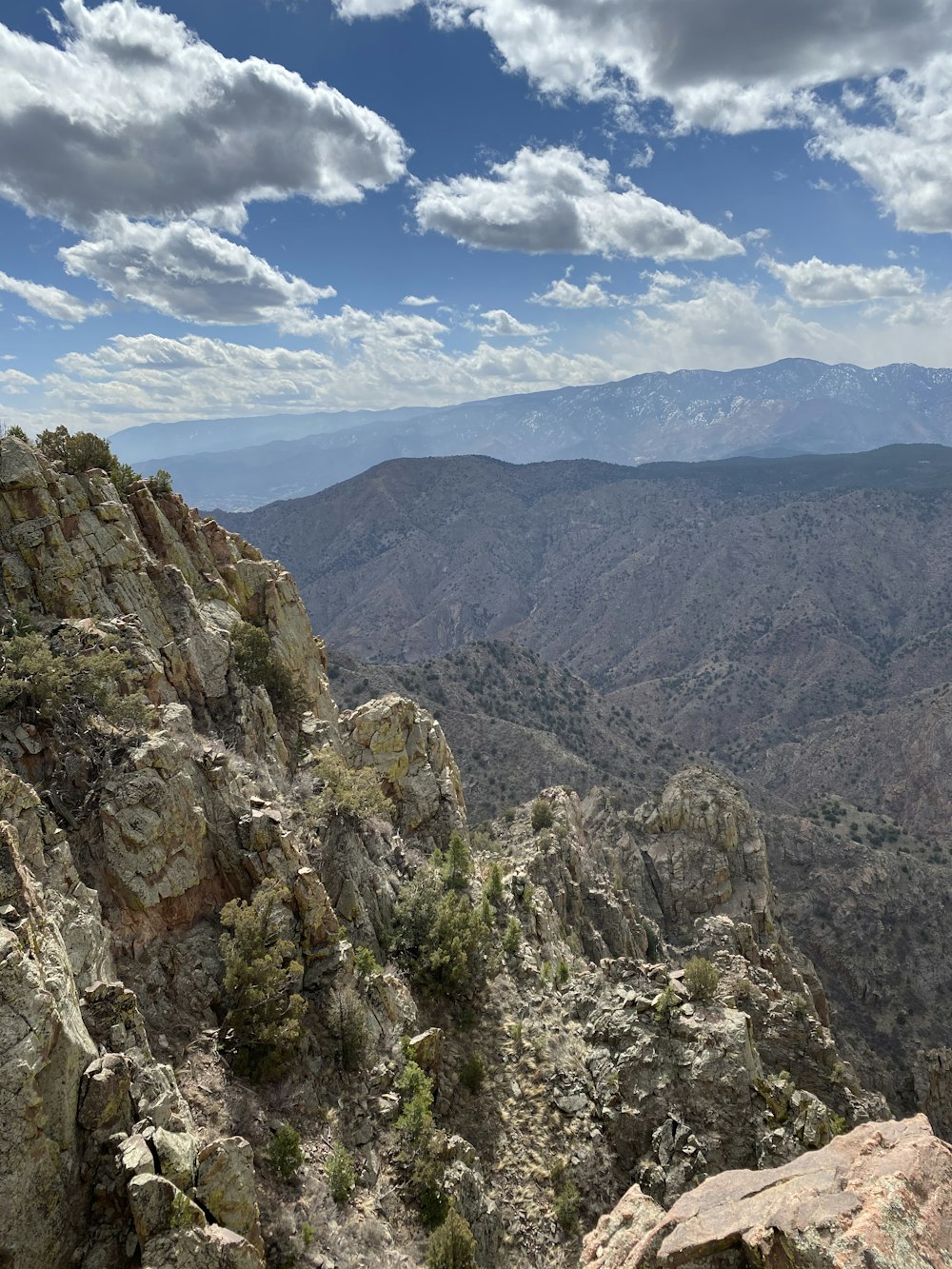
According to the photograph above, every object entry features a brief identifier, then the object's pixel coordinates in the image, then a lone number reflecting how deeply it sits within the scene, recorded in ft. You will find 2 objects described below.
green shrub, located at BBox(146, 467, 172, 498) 102.22
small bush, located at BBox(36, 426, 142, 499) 88.80
